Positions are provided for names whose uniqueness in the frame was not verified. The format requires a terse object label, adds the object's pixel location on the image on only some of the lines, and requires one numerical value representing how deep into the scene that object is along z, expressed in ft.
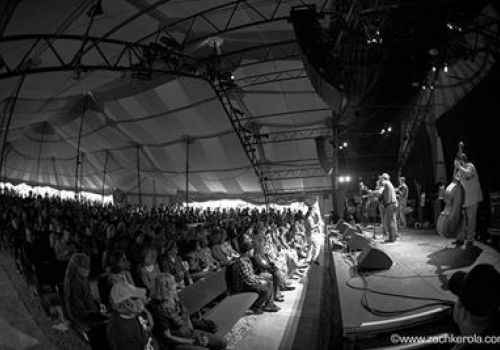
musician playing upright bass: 16.66
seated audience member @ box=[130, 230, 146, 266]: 17.35
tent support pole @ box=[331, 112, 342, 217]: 49.43
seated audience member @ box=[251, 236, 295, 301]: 24.04
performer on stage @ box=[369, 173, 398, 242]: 24.52
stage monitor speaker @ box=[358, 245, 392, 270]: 15.06
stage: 8.66
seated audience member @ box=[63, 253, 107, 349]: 12.67
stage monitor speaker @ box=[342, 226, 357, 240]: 28.76
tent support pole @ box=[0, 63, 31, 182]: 30.76
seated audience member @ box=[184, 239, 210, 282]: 22.65
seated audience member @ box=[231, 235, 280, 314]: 20.45
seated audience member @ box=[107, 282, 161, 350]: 9.18
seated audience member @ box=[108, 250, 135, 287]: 12.55
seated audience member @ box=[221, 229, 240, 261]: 28.32
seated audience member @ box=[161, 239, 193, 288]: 18.53
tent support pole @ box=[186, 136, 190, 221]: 68.30
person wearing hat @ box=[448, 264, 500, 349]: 5.36
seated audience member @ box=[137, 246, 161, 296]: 16.31
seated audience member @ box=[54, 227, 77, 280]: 21.89
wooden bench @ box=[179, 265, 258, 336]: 14.89
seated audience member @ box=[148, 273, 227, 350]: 11.50
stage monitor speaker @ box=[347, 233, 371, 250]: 19.70
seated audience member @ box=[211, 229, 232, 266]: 26.94
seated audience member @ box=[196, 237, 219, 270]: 24.72
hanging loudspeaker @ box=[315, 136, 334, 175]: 66.59
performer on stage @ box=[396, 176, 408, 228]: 37.09
